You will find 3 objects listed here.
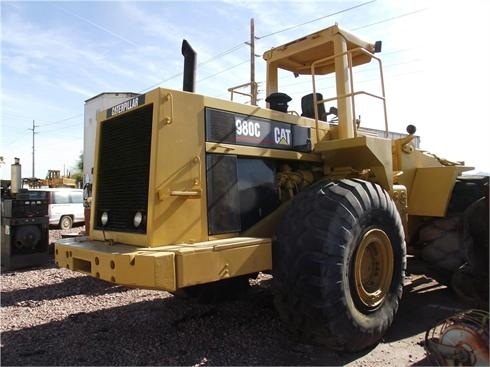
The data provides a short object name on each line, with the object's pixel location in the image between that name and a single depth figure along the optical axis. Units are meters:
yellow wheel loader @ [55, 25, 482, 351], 4.09
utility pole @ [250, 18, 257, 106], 23.14
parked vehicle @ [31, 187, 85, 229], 18.58
